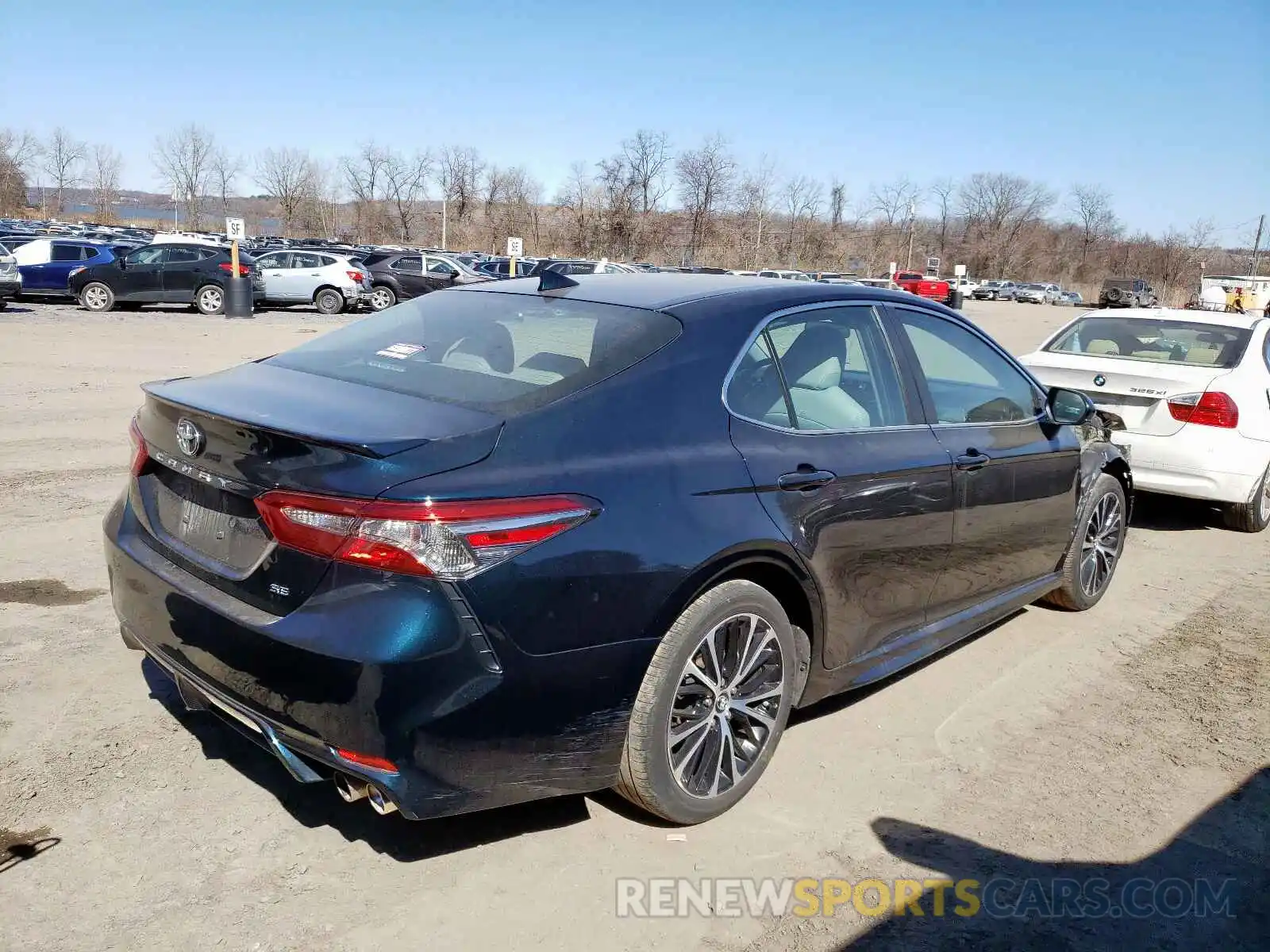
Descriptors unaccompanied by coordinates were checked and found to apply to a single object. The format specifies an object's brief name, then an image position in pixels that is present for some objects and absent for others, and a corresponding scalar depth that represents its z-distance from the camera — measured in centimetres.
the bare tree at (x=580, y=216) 7869
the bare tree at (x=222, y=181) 9512
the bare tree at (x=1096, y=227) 11194
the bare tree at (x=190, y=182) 9312
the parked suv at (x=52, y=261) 2350
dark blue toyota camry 256
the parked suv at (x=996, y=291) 7625
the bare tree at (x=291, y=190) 9062
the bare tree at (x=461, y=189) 8819
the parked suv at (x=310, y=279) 2600
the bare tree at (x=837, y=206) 8975
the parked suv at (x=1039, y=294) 7538
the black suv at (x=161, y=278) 2298
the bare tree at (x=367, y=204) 9269
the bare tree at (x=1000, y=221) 10850
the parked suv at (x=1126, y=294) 6511
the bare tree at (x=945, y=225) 11488
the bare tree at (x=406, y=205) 9244
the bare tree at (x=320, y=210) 9062
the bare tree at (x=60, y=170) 10475
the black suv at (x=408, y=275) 2756
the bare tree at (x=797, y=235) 8096
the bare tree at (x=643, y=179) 7781
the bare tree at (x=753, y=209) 8031
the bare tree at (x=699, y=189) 7994
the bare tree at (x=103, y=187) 10350
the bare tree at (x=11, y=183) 8481
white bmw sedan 713
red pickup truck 4961
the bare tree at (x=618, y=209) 7750
